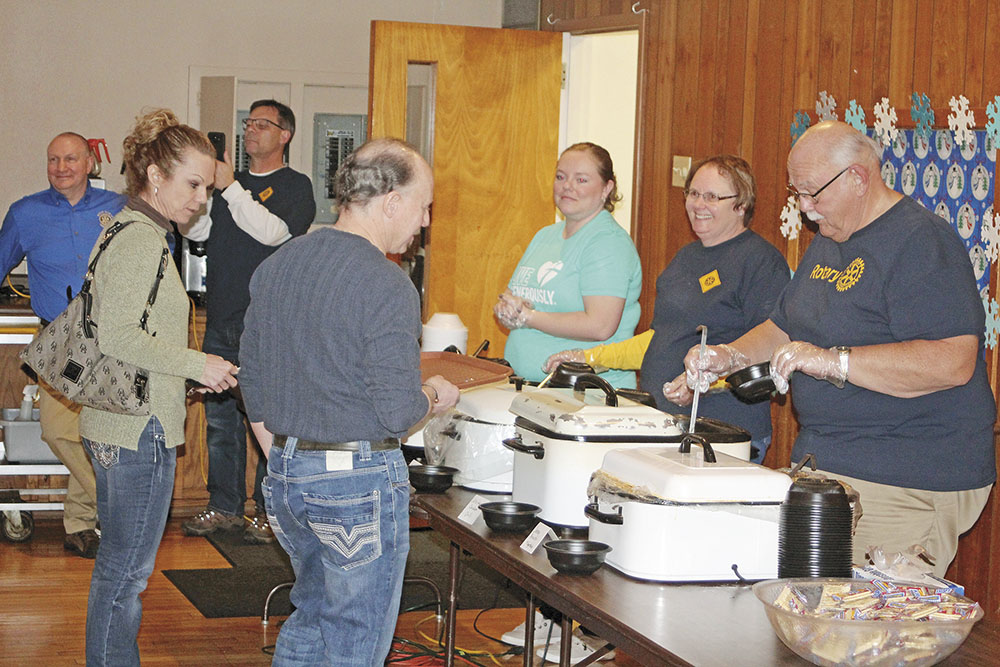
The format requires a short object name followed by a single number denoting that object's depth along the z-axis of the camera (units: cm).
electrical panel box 724
